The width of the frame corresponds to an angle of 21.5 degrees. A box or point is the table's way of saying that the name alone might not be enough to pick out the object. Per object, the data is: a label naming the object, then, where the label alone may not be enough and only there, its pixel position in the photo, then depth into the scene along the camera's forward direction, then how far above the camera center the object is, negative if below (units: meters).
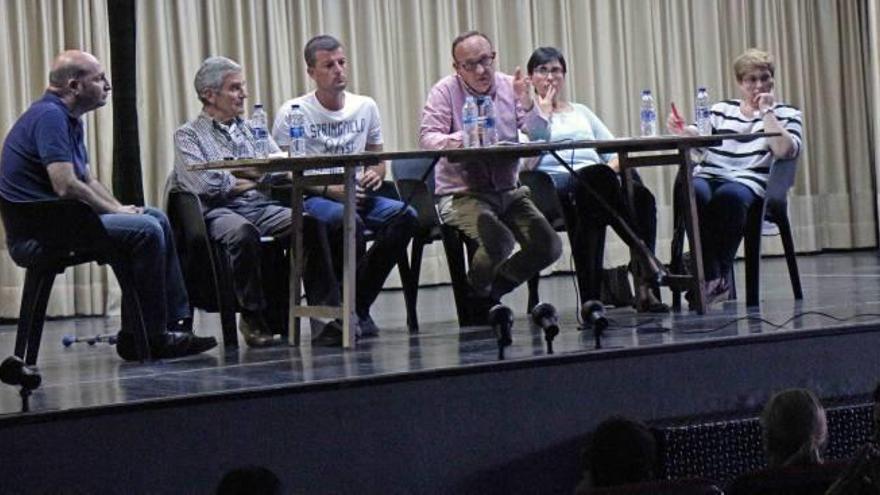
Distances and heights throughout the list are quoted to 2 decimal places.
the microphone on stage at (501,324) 6.13 -0.15
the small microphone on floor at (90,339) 8.68 -0.18
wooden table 7.21 +0.34
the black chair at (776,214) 8.74 +0.14
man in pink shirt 8.38 +0.29
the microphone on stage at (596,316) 6.23 -0.15
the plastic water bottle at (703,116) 8.26 +0.49
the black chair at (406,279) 8.39 -0.03
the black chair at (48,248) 6.91 +0.13
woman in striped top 8.72 +0.35
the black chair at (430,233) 8.41 +0.14
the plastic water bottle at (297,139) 7.69 +0.46
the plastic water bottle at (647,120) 8.39 +0.50
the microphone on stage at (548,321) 6.09 -0.15
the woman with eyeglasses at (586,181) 8.62 +0.29
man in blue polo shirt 7.08 +0.34
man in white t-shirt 8.18 +0.47
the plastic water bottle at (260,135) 7.90 +0.50
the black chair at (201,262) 7.90 +0.07
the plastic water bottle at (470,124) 7.90 +0.49
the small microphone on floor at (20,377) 5.32 -0.19
